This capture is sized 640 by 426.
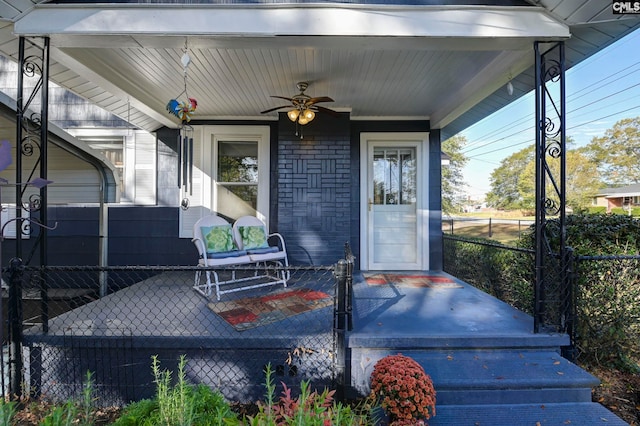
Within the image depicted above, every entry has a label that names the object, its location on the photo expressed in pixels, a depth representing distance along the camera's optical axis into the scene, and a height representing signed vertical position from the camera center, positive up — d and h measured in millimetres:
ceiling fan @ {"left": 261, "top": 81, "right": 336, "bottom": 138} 3616 +1293
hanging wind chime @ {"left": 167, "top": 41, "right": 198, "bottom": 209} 3024 +958
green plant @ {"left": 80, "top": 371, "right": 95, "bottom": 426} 1358 -832
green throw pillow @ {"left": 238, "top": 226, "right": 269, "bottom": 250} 4082 -288
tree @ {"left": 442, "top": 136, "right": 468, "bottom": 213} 21094 +2824
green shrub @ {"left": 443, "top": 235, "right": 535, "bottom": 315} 3305 -729
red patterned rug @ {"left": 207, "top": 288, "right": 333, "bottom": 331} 2727 -888
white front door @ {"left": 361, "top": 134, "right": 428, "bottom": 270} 5020 +185
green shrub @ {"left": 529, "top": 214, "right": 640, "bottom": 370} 2617 -801
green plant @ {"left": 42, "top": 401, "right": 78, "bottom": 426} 1253 -828
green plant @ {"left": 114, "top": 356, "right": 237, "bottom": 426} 1365 -929
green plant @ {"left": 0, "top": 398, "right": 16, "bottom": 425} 1248 -803
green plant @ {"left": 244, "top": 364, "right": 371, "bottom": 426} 1252 -835
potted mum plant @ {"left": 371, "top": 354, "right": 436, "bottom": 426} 1684 -974
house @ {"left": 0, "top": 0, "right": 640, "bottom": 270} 2430 +1385
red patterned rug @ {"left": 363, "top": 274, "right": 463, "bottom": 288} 4023 -875
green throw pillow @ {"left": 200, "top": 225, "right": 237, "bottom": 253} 3795 -290
